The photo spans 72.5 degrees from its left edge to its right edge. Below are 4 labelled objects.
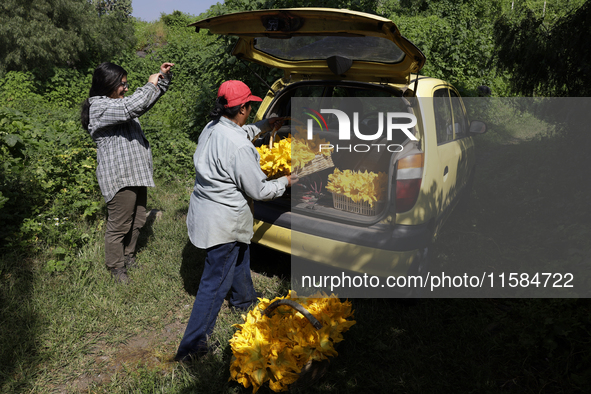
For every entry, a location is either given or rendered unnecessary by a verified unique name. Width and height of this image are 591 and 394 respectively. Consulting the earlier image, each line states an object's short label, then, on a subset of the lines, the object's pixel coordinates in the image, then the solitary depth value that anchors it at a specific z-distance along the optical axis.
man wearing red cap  2.69
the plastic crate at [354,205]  3.29
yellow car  3.01
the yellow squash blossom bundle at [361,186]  3.30
